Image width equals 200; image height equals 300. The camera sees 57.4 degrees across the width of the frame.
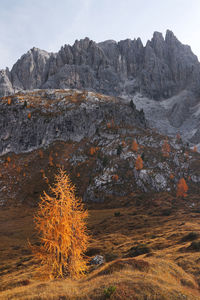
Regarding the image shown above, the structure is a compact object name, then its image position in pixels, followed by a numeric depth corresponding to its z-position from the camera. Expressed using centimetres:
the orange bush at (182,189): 8925
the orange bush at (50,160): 11085
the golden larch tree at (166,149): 11478
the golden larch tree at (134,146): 11500
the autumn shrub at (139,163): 10112
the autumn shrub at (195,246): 3180
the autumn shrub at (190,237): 4064
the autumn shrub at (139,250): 3466
